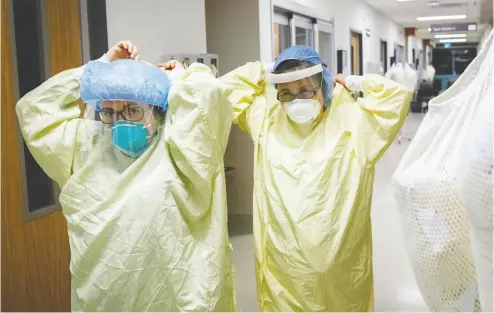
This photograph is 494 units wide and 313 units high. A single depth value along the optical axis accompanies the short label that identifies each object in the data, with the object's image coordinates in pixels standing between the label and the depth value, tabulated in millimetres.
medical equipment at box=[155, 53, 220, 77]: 3084
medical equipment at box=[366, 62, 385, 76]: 9216
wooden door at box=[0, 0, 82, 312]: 2182
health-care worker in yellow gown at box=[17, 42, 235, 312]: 1537
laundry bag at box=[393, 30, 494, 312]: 965
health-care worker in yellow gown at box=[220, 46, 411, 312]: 2033
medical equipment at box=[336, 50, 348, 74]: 6847
